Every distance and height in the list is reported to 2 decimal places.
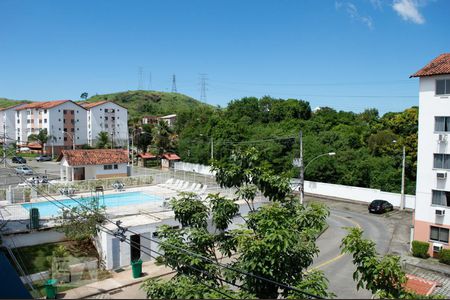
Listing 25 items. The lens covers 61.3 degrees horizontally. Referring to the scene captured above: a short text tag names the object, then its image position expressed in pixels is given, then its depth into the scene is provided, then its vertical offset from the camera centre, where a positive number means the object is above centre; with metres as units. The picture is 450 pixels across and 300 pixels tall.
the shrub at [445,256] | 21.36 -6.95
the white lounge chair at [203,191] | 30.92 -4.65
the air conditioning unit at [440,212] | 22.85 -4.76
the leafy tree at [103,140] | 67.19 -0.87
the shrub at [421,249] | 22.50 -6.86
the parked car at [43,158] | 65.67 -3.80
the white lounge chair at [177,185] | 34.84 -4.61
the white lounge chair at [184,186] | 34.06 -4.64
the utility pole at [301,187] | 26.84 -3.80
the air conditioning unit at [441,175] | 22.95 -2.54
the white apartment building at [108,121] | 81.94 +3.24
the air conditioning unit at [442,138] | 22.77 -0.29
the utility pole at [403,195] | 33.46 -5.58
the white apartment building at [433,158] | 22.70 -1.53
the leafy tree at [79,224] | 20.05 -4.73
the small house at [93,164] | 36.25 -2.76
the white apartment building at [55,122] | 76.19 +3.01
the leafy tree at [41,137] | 70.50 -0.19
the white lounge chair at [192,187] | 33.36 -4.62
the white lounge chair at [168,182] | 35.91 -4.50
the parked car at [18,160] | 57.12 -3.70
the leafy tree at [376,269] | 7.25 -2.67
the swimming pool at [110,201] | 26.41 -5.05
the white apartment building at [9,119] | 83.94 +3.83
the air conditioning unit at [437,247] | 22.66 -6.83
